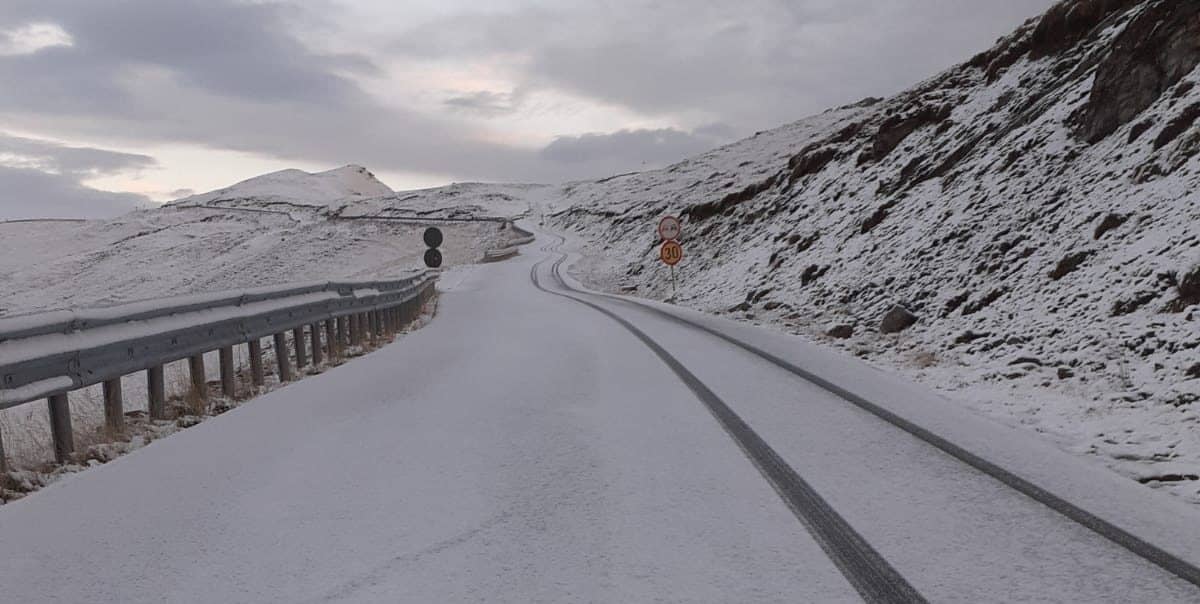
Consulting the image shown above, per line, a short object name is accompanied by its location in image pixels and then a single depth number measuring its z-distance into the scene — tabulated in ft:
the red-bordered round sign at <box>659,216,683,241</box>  81.46
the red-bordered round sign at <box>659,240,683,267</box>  83.25
